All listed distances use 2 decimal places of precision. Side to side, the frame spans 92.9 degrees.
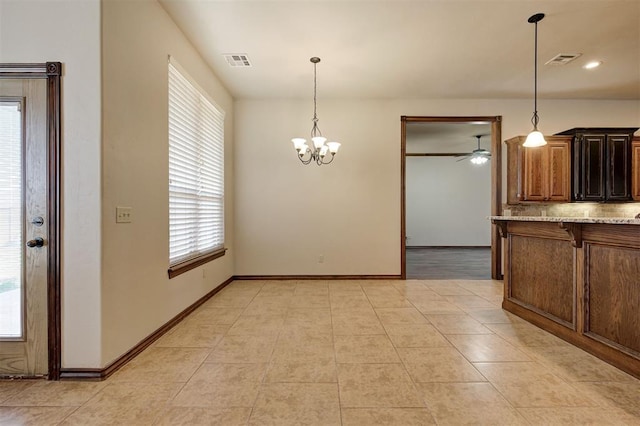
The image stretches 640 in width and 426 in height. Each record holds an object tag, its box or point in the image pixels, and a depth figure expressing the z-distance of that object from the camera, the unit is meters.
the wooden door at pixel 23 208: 2.03
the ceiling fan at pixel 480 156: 7.83
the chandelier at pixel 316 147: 3.82
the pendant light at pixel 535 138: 3.36
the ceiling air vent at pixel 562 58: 3.67
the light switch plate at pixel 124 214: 2.21
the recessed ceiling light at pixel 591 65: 3.88
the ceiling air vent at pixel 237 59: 3.66
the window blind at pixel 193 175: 3.09
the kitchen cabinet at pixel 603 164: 4.61
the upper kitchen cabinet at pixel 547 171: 4.68
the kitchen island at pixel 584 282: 2.11
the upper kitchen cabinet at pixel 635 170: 4.64
